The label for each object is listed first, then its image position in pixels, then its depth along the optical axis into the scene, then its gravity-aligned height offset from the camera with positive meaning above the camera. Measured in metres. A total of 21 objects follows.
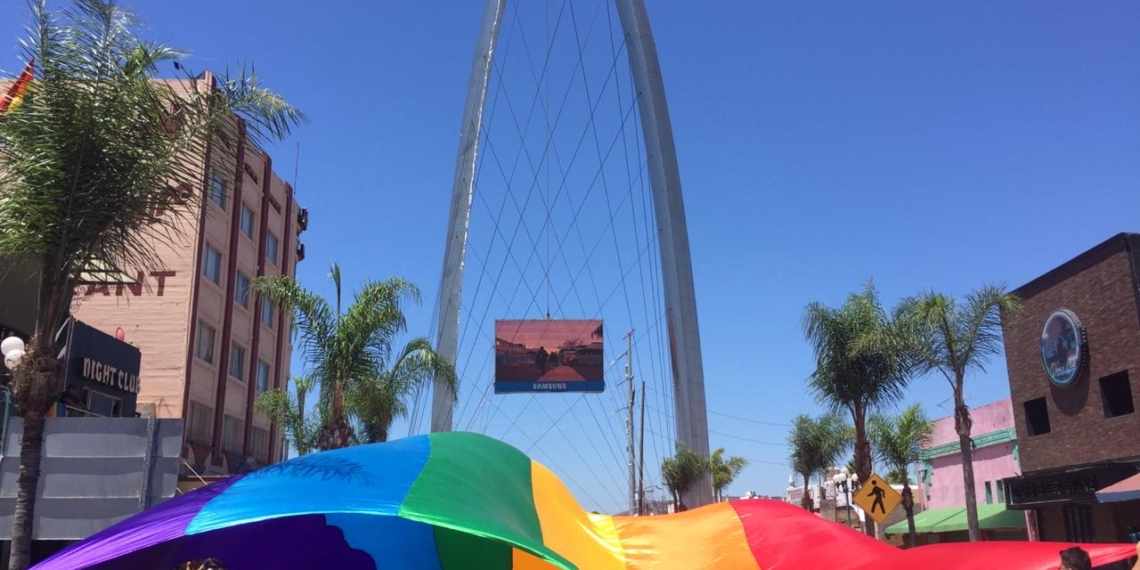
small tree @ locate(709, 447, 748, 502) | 67.69 +3.87
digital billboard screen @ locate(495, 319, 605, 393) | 45.62 +7.62
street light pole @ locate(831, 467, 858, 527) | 52.29 +2.49
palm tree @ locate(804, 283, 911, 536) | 25.44 +4.04
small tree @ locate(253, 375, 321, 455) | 39.97 +4.66
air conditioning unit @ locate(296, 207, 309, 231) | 55.19 +16.69
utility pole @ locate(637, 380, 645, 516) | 60.78 +2.72
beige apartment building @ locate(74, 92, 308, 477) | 37.31 +7.95
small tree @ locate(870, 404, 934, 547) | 38.44 +3.37
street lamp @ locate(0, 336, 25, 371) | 17.33 +3.18
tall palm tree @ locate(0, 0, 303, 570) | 9.84 +3.64
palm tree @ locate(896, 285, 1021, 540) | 22.06 +4.15
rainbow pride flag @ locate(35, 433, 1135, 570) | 6.79 +0.01
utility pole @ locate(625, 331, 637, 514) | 61.59 +6.14
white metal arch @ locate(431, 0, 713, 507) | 33.41 +10.48
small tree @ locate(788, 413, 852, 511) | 50.97 +4.07
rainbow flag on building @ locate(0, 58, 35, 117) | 10.50 +4.64
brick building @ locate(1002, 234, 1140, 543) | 25.80 +3.72
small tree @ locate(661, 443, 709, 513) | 34.17 +2.18
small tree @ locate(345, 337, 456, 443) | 23.66 +3.55
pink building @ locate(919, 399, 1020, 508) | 35.94 +2.50
